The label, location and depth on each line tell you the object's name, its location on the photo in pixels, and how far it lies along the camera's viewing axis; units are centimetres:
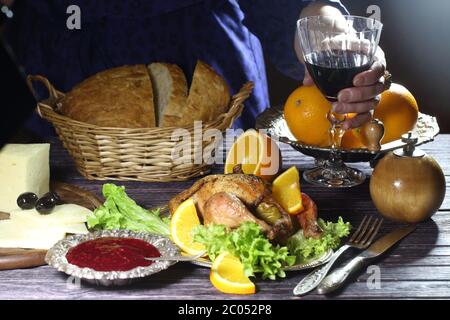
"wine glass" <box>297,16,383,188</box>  118
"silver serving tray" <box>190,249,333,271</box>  103
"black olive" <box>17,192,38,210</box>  112
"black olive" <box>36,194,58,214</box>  110
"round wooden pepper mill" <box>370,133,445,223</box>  112
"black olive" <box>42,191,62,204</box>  111
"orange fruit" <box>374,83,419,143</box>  124
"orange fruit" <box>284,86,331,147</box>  123
